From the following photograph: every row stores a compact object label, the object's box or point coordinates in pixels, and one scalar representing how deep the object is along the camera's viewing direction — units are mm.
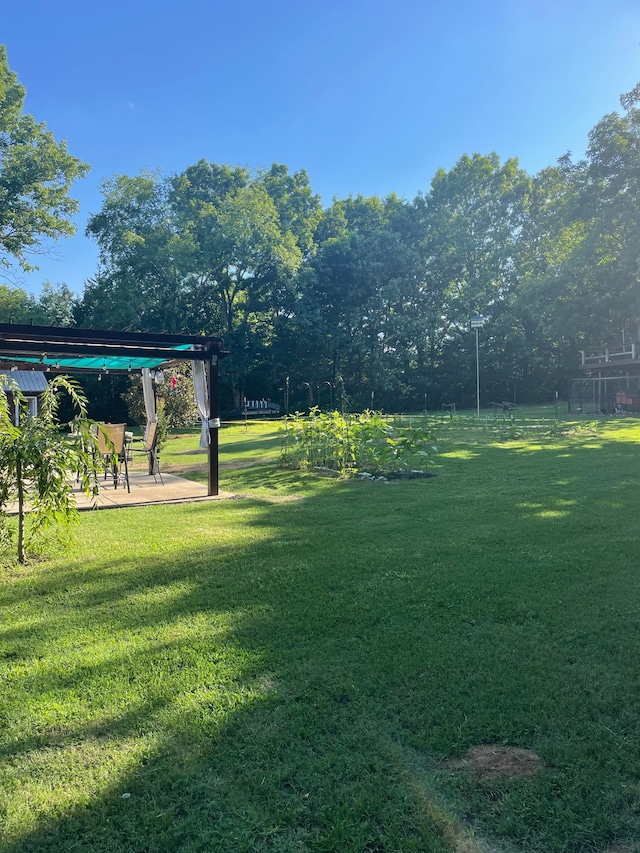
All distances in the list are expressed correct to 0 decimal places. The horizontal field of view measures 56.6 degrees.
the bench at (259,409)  31892
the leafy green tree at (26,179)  24812
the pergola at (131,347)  6809
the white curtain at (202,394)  7547
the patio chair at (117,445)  8052
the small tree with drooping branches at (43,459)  4217
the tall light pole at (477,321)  24189
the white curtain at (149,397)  10695
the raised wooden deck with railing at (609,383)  24422
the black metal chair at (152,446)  9055
